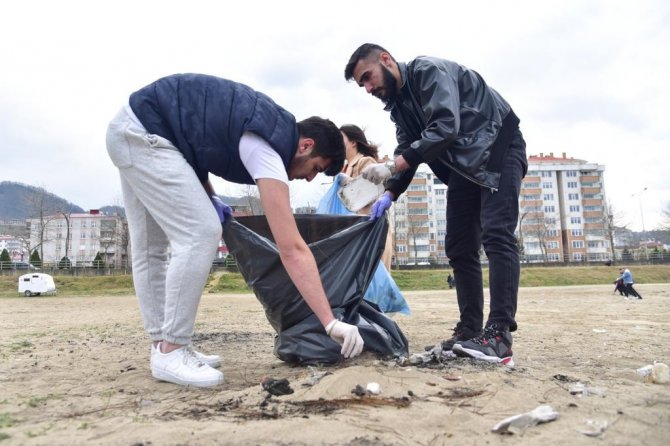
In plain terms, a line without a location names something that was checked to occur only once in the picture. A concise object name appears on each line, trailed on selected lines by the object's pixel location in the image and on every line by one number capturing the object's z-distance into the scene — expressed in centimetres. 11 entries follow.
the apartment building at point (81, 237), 7250
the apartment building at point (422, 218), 6631
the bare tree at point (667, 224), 4683
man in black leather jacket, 250
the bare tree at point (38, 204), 4169
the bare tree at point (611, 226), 5731
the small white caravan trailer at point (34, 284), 2025
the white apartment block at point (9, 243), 13250
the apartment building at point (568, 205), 6644
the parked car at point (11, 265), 3548
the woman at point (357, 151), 438
